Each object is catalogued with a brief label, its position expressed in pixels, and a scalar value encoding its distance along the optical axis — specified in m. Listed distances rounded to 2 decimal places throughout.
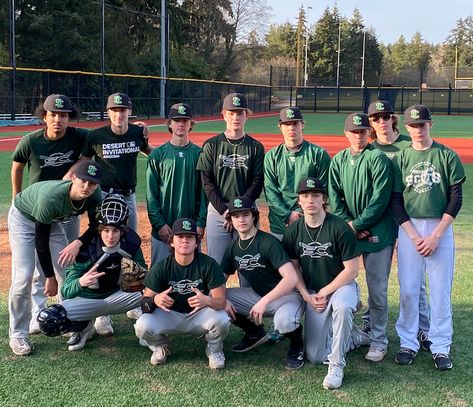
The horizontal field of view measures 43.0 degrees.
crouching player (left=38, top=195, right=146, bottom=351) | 4.52
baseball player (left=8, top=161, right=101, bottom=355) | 4.38
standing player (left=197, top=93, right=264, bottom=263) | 5.07
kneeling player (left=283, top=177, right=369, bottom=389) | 4.20
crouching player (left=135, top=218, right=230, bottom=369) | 4.34
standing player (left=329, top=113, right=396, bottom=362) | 4.45
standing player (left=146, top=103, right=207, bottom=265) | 5.15
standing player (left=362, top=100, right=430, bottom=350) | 4.64
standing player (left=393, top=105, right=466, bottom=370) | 4.40
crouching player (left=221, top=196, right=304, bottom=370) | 4.38
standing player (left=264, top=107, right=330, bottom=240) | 4.84
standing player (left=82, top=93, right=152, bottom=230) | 5.30
